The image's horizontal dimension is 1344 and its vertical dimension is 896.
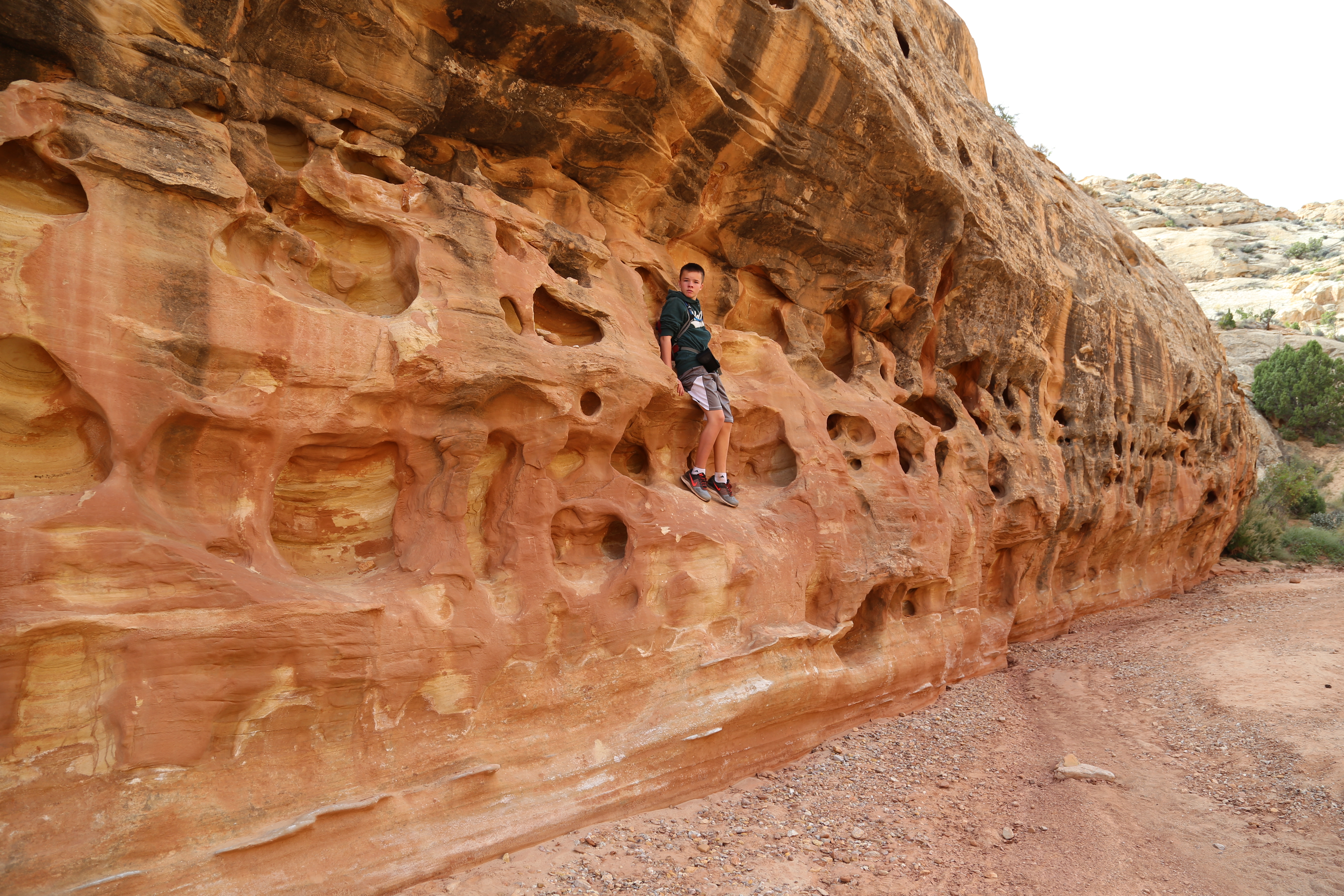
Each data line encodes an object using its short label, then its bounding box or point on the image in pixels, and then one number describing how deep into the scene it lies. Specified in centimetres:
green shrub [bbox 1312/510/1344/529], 2023
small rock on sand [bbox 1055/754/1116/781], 519
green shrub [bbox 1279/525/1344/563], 1681
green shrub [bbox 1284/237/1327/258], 3956
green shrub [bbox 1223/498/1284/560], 1675
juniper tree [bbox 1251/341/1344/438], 2580
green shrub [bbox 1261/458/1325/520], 2086
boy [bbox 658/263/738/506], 530
